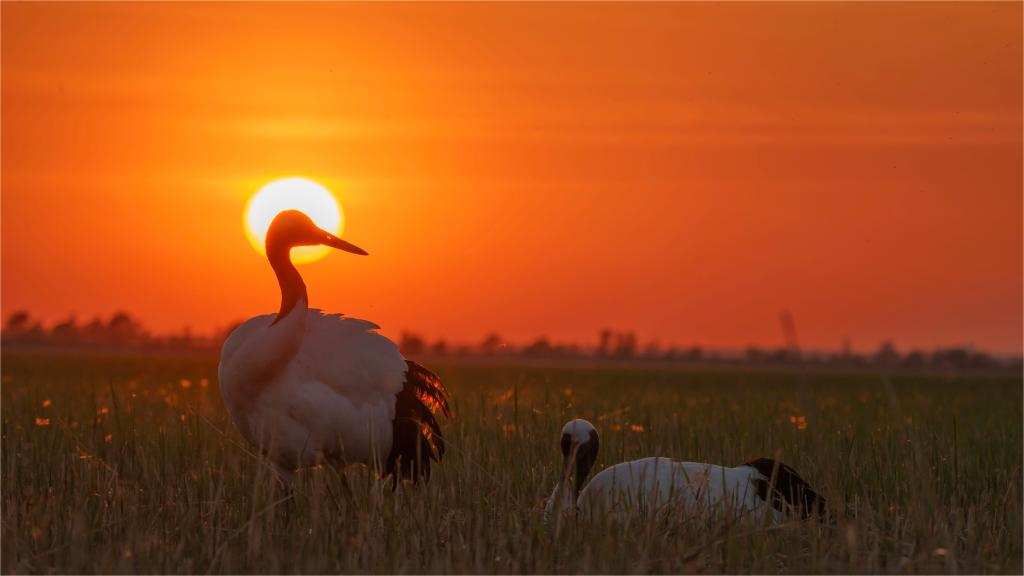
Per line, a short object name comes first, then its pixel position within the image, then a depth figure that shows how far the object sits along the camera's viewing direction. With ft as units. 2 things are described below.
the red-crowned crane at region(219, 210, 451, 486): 54.70
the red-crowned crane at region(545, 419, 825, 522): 44.14
